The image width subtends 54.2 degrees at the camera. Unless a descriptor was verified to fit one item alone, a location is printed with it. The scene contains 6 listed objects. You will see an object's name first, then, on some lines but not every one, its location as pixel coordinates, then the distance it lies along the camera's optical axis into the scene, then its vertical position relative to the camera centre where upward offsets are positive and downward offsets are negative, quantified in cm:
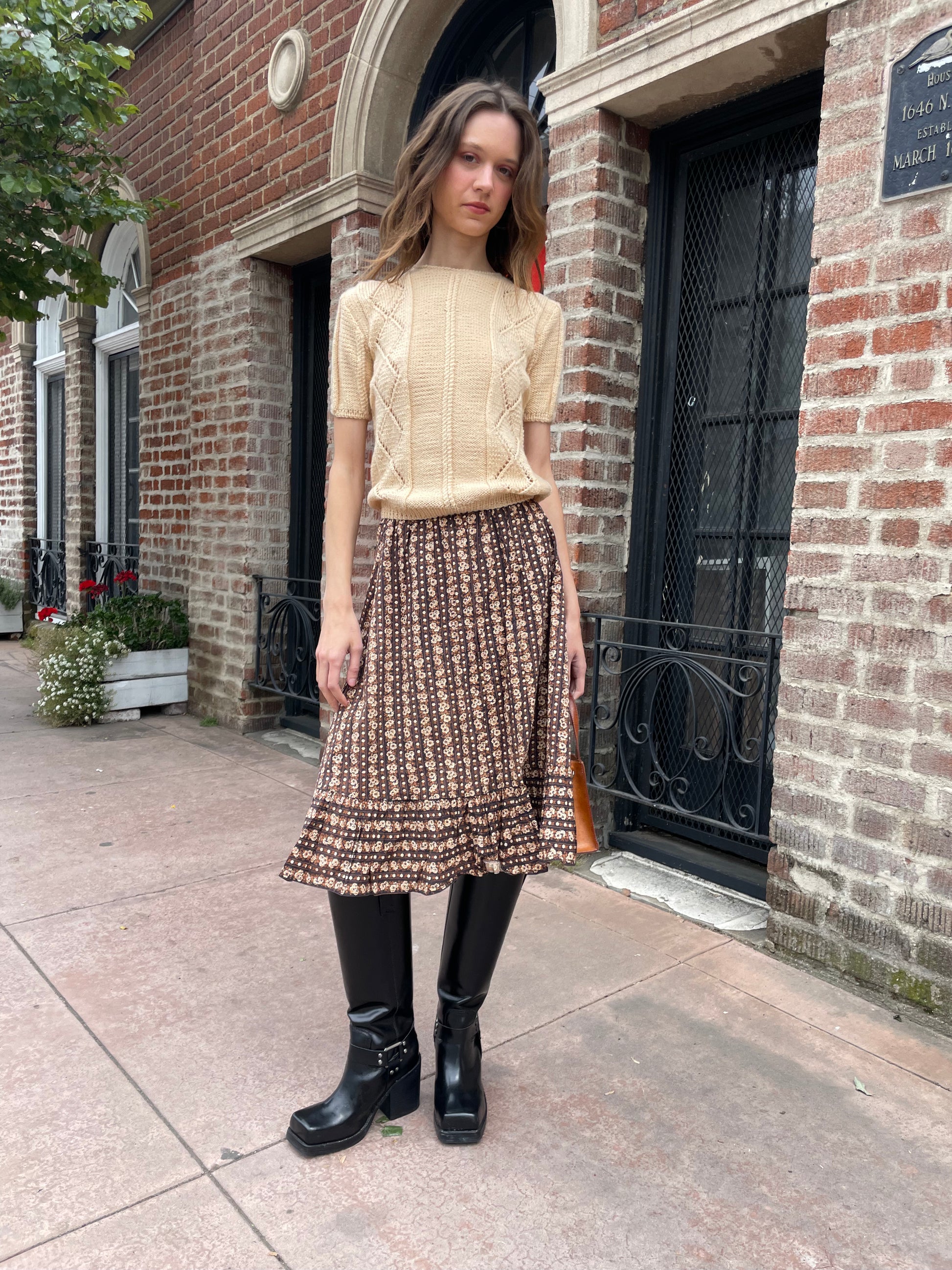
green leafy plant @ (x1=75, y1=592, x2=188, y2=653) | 564 -62
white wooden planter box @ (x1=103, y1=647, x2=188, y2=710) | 552 -95
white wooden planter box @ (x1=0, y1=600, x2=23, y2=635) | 929 -104
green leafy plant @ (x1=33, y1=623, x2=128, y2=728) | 531 -91
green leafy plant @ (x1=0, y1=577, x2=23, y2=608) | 930 -79
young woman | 174 -18
